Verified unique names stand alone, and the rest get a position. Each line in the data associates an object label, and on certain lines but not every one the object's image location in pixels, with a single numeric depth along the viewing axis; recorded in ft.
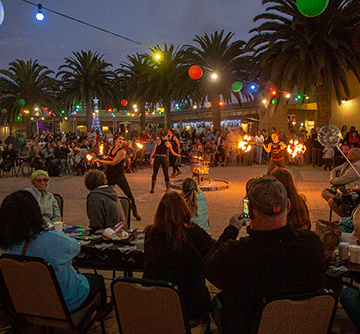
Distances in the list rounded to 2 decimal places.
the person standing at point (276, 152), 32.73
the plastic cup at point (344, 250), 10.13
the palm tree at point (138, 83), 78.38
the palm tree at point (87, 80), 94.79
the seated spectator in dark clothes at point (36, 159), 47.39
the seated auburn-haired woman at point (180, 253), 8.79
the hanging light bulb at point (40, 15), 29.71
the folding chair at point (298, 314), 6.57
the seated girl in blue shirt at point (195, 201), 15.16
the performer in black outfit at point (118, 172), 23.02
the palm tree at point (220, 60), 68.44
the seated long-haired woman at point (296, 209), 11.32
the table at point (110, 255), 10.69
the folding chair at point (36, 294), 8.17
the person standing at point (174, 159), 42.67
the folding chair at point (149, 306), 7.03
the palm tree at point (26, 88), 95.96
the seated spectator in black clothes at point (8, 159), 47.78
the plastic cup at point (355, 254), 9.89
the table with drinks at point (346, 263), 9.30
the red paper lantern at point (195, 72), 44.47
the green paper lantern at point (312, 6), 22.84
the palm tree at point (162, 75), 76.02
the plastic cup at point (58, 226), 12.18
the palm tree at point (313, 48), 48.24
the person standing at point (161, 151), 31.96
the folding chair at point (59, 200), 17.06
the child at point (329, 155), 50.19
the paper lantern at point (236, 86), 55.62
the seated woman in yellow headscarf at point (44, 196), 15.49
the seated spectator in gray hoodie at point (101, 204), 13.85
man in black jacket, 6.62
